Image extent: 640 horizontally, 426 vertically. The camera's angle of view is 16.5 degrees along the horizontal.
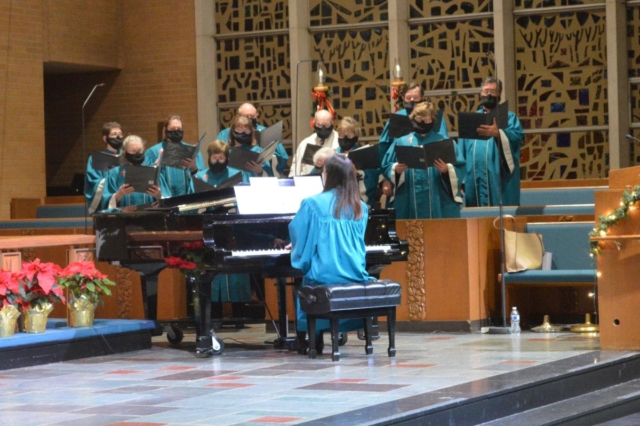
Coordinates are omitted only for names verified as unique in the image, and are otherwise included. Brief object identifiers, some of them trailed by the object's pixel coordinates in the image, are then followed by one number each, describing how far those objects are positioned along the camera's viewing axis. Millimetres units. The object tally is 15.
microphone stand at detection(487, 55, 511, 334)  17222
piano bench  13759
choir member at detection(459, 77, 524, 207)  19445
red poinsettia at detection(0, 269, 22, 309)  14240
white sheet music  14998
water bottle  17179
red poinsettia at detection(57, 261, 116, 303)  15126
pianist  14191
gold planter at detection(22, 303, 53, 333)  14743
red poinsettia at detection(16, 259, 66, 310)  14517
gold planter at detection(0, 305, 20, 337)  14332
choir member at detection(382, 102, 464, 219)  19020
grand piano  14630
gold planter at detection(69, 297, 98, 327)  15480
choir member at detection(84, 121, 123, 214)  20182
